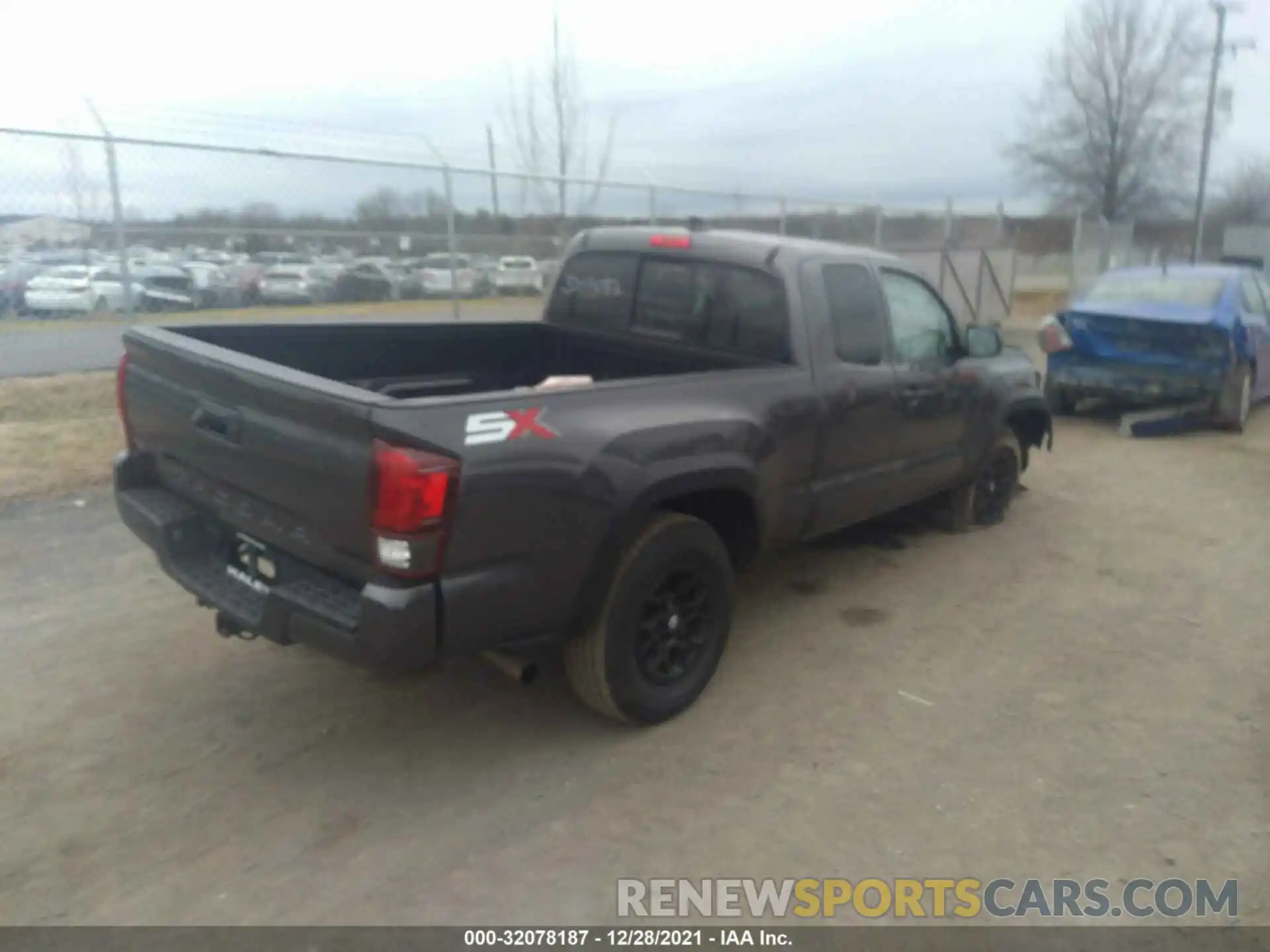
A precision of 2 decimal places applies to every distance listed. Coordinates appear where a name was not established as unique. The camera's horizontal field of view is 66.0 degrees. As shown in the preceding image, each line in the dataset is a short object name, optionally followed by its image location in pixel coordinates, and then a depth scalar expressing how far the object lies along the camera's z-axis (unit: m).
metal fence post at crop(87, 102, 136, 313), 8.00
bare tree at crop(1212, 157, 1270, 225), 46.59
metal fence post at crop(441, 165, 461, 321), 10.20
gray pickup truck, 2.96
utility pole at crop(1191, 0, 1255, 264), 25.36
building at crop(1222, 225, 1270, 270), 30.88
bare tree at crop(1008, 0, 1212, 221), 31.97
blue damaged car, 8.95
